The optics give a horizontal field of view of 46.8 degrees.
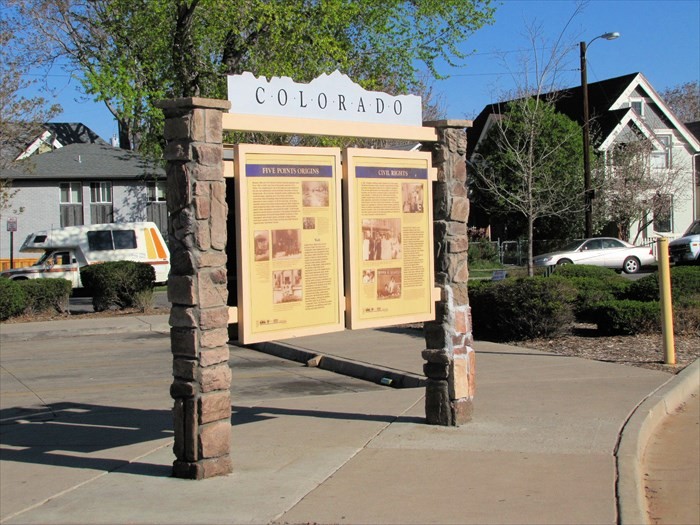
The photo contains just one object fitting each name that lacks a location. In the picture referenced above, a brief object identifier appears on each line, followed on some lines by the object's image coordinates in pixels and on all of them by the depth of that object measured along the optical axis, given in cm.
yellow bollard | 1013
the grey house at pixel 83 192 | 4034
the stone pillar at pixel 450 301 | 715
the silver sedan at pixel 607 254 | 3094
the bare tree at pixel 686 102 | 7412
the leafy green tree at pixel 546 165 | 2800
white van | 2795
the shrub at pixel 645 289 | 1360
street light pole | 2916
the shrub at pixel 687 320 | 1232
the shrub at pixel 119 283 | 1927
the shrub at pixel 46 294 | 1816
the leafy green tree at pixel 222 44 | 1908
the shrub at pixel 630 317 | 1220
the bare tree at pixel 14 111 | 2520
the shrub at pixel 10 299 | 1739
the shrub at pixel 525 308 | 1216
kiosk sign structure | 589
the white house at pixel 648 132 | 3906
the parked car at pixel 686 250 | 3288
